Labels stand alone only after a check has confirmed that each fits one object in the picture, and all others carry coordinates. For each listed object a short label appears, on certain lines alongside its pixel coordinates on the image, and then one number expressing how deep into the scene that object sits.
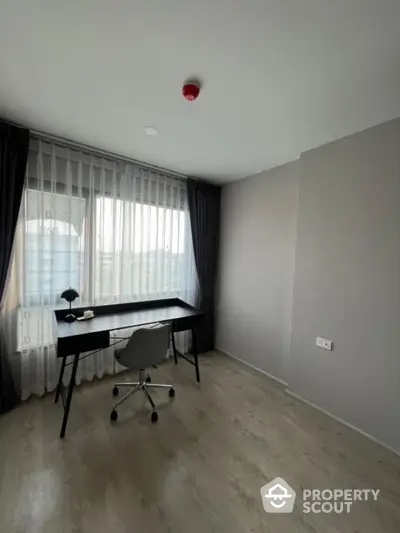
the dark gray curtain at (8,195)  2.07
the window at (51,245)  2.31
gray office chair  2.10
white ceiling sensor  2.12
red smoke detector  1.54
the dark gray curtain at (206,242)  3.41
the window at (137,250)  2.76
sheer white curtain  2.31
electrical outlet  2.27
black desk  1.94
